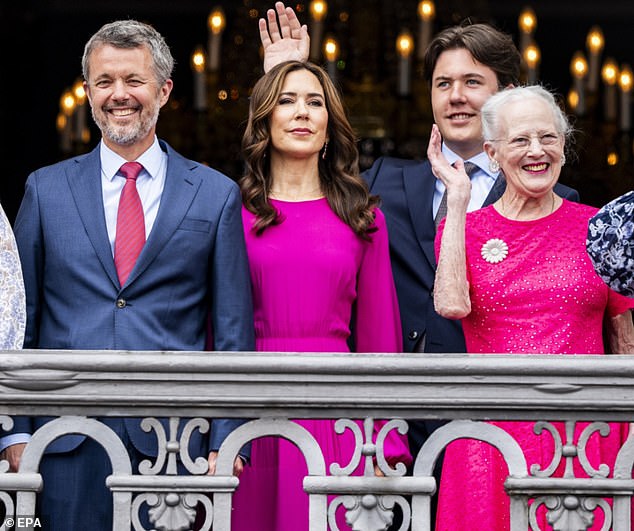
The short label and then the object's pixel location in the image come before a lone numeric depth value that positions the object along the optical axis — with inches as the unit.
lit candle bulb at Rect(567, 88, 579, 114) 706.2
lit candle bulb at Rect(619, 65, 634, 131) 727.7
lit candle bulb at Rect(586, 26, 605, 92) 701.9
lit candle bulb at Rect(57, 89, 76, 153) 738.8
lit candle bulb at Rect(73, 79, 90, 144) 732.7
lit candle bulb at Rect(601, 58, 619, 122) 710.5
